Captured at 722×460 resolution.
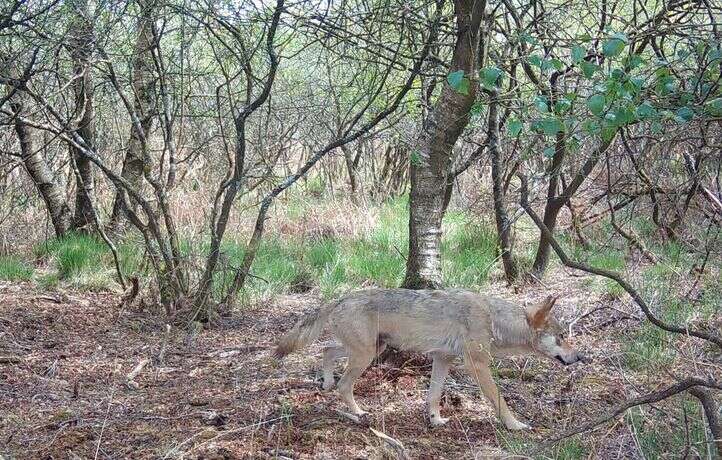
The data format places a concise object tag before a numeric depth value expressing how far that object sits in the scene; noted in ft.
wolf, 18.16
